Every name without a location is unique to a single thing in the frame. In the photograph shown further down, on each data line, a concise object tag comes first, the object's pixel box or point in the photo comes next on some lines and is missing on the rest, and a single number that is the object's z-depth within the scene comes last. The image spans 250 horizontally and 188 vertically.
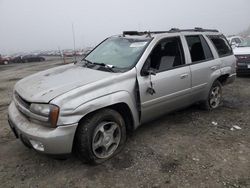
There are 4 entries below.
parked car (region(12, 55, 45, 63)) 26.12
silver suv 2.24
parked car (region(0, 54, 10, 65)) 24.09
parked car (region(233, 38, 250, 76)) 6.65
